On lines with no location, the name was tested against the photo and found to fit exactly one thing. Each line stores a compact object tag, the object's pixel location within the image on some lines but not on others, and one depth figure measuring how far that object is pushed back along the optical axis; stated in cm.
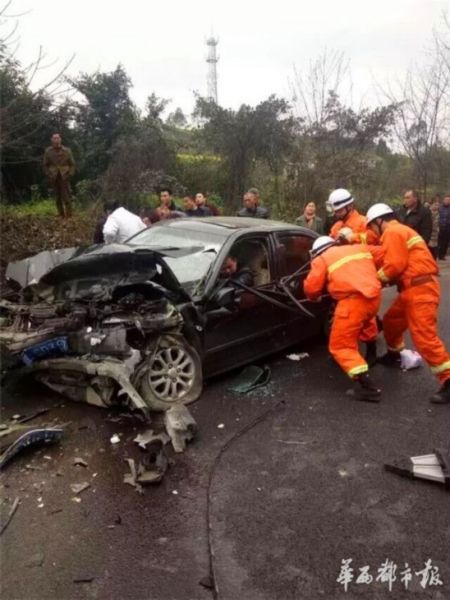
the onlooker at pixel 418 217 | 852
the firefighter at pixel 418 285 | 443
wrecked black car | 387
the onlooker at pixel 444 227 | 1147
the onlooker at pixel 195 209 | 790
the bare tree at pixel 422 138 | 1443
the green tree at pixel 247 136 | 1345
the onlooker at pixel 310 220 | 816
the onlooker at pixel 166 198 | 743
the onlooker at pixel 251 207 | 794
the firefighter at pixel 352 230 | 513
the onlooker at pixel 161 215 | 736
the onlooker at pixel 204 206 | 786
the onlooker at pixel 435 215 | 1446
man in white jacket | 651
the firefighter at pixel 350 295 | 435
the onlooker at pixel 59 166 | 989
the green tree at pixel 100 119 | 1318
